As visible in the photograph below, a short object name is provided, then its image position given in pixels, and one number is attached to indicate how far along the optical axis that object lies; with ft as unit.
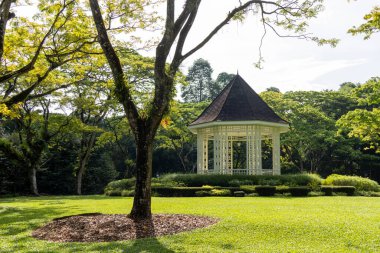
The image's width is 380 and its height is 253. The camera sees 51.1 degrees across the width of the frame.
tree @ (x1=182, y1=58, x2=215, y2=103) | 197.57
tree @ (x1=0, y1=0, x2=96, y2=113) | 43.04
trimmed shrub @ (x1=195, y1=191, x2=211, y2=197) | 62.75
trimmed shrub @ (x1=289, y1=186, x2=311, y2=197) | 62.03
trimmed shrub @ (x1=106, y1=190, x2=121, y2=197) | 73.35
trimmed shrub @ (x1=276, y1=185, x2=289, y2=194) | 63.10
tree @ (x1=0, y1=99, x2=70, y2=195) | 87.69
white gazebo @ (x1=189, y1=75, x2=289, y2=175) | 78.79
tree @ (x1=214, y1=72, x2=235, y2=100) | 196.13
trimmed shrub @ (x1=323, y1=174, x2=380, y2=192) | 71.26
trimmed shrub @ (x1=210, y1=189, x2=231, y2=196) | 62.49
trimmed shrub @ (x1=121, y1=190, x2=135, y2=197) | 70.03
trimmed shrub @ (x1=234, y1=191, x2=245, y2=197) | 61.31
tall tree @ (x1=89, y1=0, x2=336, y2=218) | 33.68
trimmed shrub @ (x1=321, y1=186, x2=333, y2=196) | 63.52
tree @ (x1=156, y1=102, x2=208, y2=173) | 114.32
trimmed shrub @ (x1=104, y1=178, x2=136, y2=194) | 78.33
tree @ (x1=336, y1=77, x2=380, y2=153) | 68.03
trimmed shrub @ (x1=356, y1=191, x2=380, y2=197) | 66.73
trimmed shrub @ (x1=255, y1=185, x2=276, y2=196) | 62.88
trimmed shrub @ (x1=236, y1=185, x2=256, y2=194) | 64.03
